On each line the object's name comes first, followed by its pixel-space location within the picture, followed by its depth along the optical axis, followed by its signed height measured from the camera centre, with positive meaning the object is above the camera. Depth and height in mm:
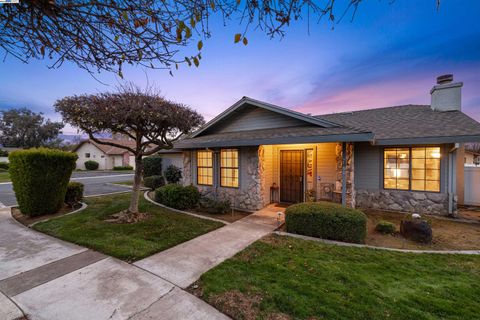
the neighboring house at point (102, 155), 32844 +508
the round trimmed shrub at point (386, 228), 5637 -1949
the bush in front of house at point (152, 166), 15984 -626
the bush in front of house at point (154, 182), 14070 -1662
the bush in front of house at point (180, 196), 8203 -1584
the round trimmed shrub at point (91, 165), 31634 -1091
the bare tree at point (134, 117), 5449 +1177
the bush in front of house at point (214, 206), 7641 -1842
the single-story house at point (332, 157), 7121 +58
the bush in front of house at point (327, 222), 5008 -1638
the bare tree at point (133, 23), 2141 +1525
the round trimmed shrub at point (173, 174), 13812 -1088
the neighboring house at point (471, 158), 14500 +50
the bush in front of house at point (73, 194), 8188 -1463
